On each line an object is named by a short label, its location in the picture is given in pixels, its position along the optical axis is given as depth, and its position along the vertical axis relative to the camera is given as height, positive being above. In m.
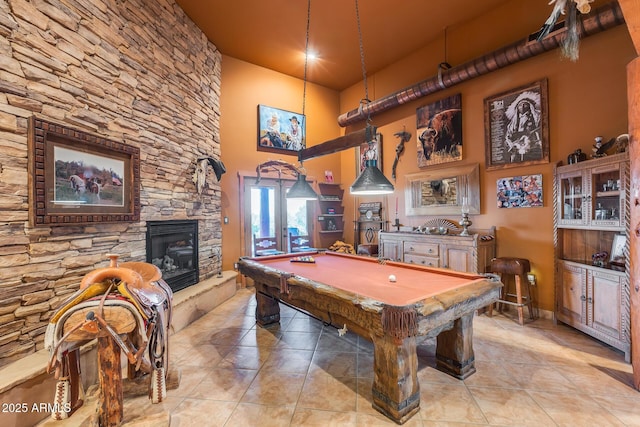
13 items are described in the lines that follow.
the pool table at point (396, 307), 1.73 -0.68
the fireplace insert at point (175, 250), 3.47 -0.50
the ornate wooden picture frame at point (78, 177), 2.14 +0.38
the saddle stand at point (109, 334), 1.50 -0.69
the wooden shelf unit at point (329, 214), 6.43 -0.03
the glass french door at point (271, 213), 5.52 +0.02
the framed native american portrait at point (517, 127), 3.56 +1.19
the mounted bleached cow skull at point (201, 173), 4.19 +0.66
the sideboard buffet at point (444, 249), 3.76 -0.59
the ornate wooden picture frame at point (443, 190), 4.26 +0.37
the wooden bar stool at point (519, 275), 3.41 -0.88
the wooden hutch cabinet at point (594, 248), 2.61 -0.45
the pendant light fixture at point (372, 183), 2.85 +0.32
